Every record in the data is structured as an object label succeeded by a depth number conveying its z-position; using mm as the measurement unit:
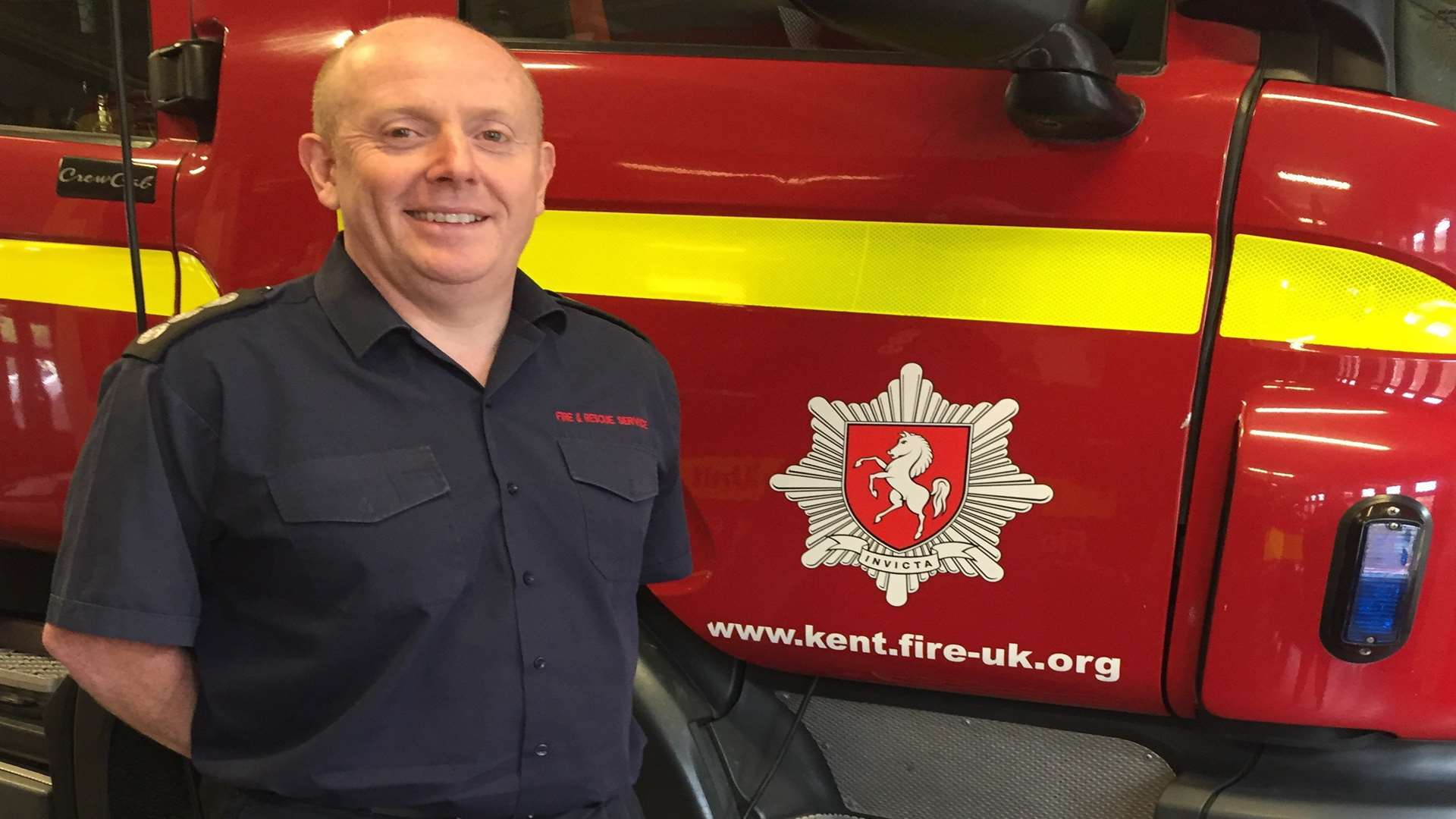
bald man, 1254
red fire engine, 1471
